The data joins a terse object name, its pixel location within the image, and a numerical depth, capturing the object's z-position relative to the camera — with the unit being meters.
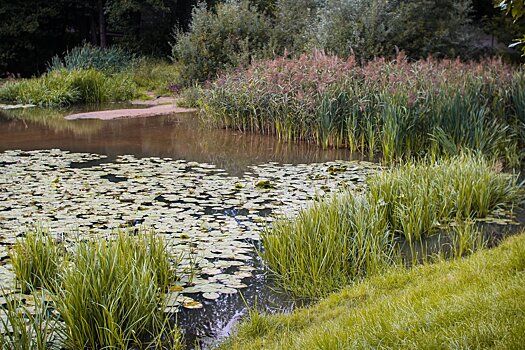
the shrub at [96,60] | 19.11
